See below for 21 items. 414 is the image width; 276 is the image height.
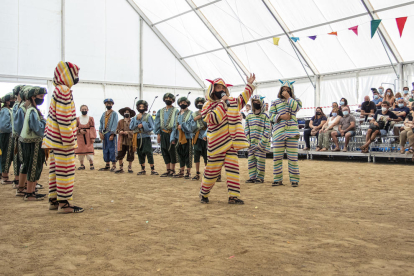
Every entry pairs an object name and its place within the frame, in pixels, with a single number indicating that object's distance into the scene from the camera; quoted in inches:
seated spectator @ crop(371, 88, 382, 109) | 542.8
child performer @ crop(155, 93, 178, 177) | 346.9
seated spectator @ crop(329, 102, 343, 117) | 518.9
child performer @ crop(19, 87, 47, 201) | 210.4
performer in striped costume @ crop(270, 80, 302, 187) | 272.9
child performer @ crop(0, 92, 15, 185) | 272.1
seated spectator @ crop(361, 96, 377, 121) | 505.7
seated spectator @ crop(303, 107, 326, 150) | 545.6
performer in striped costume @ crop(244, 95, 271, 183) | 300.2
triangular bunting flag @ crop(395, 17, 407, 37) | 466.1
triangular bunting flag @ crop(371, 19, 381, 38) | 467.3
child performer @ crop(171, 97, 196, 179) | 331.3
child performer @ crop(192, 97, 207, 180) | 316.8
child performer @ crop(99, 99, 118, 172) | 407.5
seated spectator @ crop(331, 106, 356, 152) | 500.4
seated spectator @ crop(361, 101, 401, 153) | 457.1
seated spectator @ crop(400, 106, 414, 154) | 422.0
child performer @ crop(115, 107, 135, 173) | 386.6
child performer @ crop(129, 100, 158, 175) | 373.1
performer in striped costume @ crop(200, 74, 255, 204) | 204.8
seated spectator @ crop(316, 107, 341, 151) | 519.8
